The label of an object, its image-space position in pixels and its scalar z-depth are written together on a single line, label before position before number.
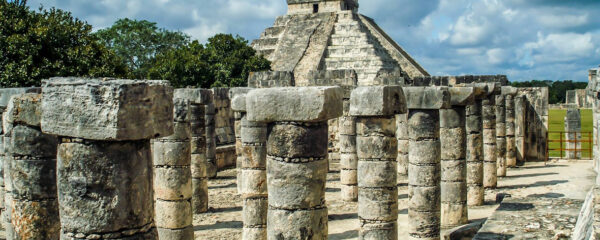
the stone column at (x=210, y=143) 18.25
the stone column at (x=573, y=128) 20.97
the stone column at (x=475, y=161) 13.23
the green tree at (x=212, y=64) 26.62
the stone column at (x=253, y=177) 10.10
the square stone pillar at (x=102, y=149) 4.43
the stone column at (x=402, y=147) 17.99
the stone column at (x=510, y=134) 20.05
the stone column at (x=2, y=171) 9.70
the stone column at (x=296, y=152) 5.89
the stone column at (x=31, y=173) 6.59
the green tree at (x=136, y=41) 41.28
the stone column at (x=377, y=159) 8.57
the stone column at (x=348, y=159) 14.63
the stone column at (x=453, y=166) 11.35
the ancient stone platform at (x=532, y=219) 8.82
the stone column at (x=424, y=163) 9.77
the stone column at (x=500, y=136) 17.47
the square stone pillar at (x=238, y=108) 10.94
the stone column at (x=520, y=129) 21.12
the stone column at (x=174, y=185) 9.99
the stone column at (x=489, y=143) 15.41
